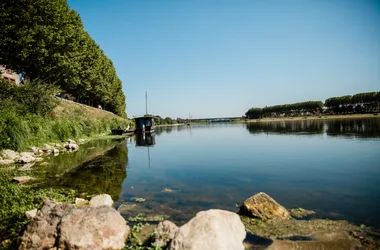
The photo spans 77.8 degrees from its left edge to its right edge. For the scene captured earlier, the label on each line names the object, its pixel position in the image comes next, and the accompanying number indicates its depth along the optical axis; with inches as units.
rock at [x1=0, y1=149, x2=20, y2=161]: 573.1
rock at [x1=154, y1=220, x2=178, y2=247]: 202.8
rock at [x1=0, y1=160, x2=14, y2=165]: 530.2
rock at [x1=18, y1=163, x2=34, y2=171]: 498.9
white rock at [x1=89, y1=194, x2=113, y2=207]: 289.6
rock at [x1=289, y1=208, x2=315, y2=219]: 281.2
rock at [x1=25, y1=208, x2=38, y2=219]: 239.8
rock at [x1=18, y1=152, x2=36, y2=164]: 571.7
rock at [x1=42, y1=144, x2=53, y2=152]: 772.0
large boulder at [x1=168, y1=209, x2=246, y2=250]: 177.3
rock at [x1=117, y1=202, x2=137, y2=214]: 300.1
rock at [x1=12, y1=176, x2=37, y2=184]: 389.9
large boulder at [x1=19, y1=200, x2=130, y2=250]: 193.7
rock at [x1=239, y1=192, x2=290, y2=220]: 270.4
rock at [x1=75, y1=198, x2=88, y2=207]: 300.9
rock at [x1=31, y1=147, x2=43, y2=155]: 706.2
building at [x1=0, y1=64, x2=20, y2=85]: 1562.0
